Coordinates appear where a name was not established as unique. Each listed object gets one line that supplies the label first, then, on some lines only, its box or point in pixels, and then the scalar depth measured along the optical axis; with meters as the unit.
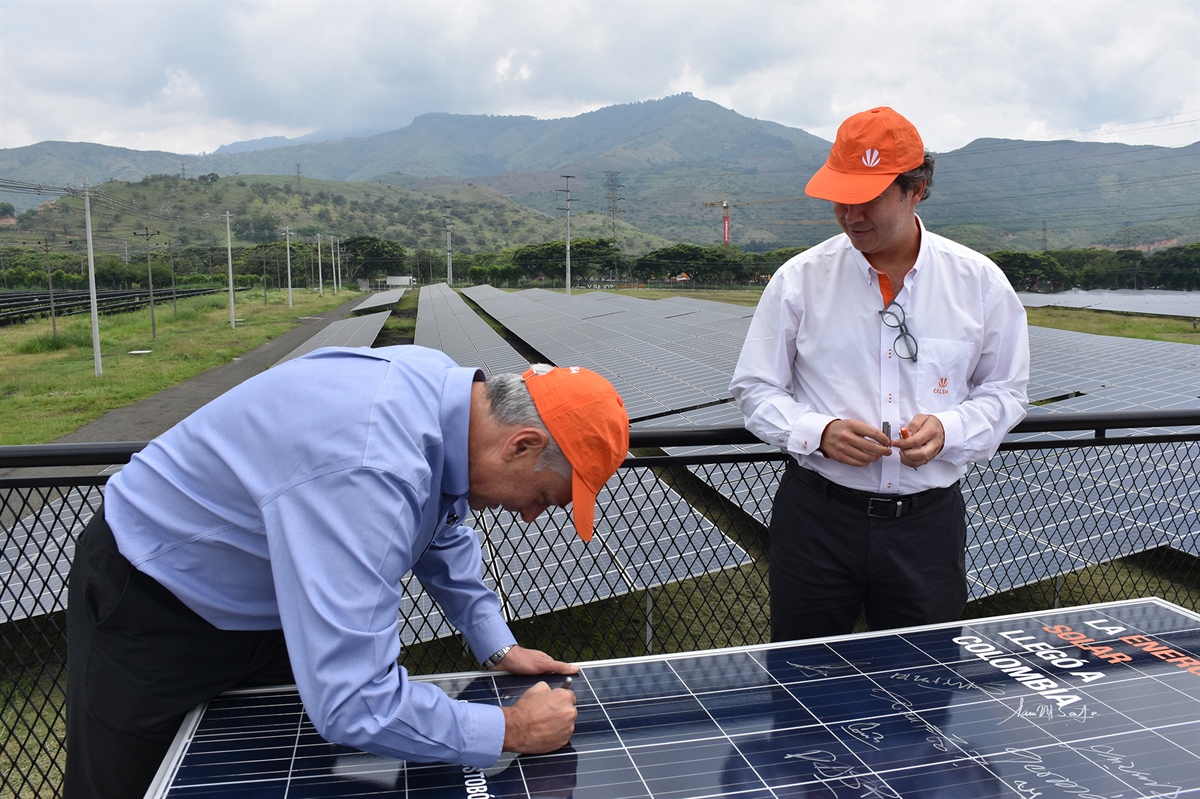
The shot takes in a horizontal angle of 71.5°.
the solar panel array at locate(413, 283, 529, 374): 15.83
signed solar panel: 1.42
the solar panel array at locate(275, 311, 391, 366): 21.59
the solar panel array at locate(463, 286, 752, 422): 11.12
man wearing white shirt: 2.29
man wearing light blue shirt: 1.32
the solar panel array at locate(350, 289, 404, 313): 44.22
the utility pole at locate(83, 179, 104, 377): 31.84
